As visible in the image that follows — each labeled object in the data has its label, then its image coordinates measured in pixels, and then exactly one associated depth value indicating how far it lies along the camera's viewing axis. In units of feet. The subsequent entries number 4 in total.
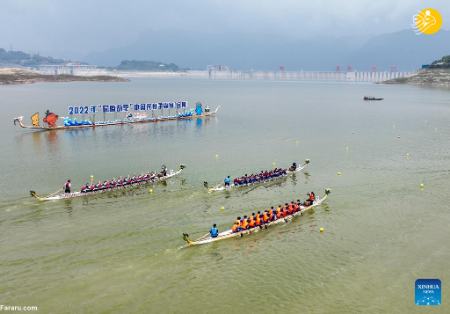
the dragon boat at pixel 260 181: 139.54
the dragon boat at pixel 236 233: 97.71
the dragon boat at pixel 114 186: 128.68
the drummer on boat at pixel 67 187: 129.70
